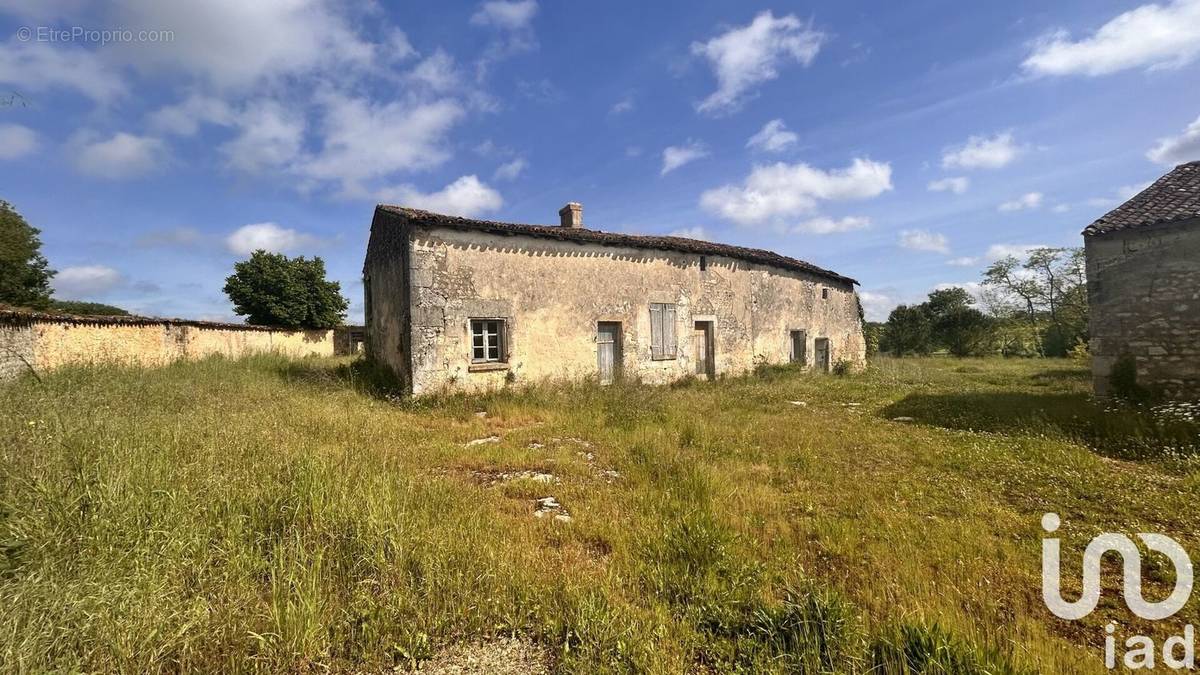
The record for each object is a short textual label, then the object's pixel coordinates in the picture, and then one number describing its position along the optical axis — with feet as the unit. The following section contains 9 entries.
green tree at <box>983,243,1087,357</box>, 75.41
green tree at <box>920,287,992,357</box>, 81.56
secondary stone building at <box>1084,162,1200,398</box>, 23.21
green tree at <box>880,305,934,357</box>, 87.04
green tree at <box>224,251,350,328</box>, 80.69
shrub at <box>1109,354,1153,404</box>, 24.30
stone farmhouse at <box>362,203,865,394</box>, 31.45
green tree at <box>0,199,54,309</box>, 69.87
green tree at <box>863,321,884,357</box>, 77.61
